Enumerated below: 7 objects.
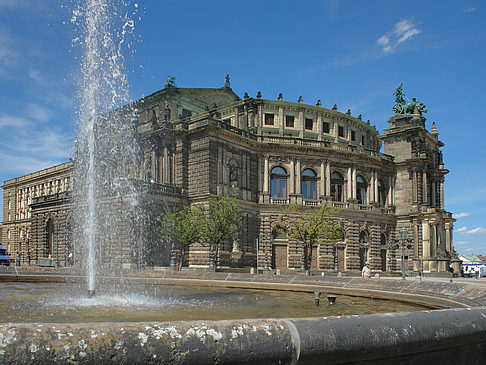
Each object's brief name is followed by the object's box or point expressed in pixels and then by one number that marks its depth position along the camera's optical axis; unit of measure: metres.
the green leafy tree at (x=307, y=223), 41.50
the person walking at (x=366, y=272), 27.24
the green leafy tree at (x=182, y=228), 38.34
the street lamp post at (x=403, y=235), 34.97
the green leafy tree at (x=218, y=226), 38.72
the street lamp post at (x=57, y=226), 48.21
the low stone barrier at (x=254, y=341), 2.49
